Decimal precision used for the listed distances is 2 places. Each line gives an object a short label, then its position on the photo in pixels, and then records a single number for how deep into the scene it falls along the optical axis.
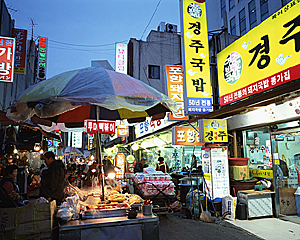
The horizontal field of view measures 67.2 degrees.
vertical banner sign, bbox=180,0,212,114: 9.27
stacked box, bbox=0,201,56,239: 3.89
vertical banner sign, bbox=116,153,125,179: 19.02
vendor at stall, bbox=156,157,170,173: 13.74
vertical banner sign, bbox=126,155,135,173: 20.22
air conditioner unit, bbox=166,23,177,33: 29.98
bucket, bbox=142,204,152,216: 4.50
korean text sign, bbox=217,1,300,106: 6.18
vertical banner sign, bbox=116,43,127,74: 24.59
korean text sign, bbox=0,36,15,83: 9.89
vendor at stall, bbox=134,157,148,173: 13.22
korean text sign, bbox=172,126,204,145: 10.81
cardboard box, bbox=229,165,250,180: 9.02
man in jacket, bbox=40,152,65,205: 5.46
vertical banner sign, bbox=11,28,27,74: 12.98
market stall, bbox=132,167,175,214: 8.47
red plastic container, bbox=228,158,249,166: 9.13
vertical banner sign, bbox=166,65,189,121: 11.51
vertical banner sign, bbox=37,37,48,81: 18.59
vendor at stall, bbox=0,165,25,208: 4.56
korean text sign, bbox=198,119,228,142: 9.10
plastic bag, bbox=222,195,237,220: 8.11
